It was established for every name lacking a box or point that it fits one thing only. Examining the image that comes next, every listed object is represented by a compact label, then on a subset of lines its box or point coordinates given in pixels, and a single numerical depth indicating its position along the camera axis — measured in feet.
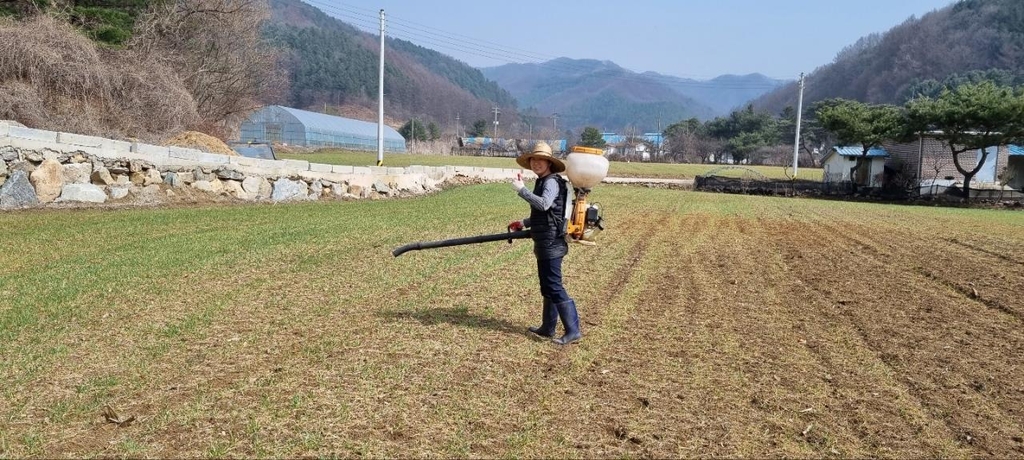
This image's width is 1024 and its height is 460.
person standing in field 18.53
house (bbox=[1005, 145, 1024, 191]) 133.59
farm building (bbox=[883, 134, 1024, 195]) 128.36
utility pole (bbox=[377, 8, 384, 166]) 90.46
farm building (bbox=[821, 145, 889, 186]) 138.93
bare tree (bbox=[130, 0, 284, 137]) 88.69
